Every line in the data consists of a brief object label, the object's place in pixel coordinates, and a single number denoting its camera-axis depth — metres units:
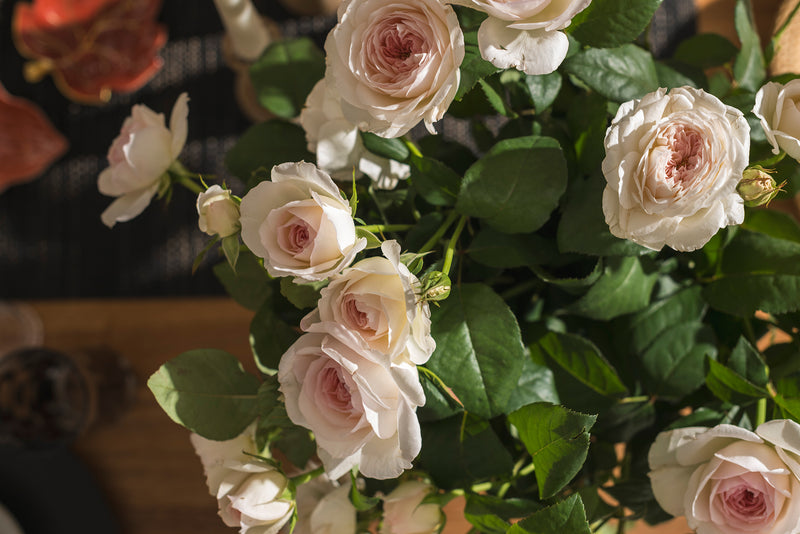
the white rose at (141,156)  0.33
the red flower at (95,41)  0.66
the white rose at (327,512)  0.32
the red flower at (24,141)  0.65
